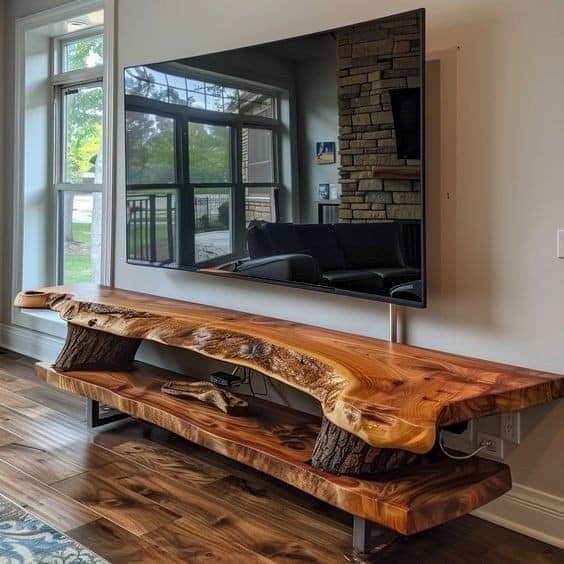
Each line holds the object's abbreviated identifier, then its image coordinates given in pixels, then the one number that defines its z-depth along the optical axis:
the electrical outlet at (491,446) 2.32
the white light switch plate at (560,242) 2.11
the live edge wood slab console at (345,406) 1.78
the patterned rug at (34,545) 2.08
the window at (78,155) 4.30
